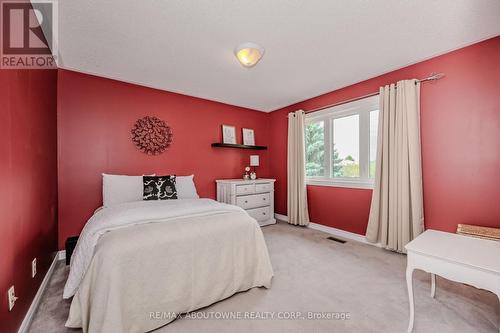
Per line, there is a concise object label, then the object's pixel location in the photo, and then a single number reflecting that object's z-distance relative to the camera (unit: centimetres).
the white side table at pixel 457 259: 114
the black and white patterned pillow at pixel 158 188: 272
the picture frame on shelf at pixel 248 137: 446
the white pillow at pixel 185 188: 304
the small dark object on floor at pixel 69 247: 244
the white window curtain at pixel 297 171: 391
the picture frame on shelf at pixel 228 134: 414
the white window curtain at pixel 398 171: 254
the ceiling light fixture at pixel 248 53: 201
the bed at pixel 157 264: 133
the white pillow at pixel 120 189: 262
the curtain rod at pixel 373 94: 244
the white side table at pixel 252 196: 371
